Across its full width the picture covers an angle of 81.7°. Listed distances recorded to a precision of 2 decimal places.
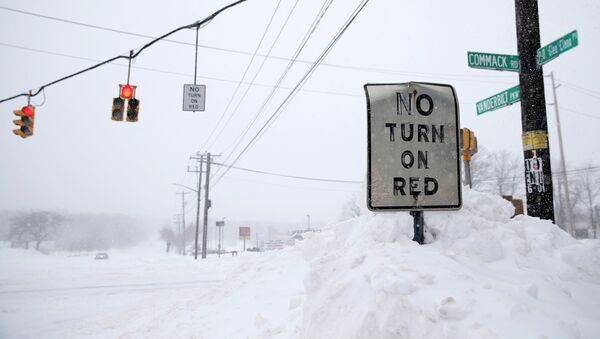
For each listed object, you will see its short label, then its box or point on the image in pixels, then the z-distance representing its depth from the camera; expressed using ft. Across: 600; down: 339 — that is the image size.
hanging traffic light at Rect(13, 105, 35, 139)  34.40
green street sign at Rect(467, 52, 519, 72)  17.88
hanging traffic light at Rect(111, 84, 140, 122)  30.55
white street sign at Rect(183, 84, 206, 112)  34.06
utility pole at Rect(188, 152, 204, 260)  103.56
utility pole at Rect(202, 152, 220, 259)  91.66
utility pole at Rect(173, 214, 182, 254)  284.53
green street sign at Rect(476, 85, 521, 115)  18.44
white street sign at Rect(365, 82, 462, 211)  8.54
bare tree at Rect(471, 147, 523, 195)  130.21
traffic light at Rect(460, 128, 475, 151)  22.82
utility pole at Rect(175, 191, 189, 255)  204.85
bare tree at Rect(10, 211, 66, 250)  273.75
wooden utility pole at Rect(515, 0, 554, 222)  17.04
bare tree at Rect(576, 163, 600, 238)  182.35
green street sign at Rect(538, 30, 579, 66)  16.07
